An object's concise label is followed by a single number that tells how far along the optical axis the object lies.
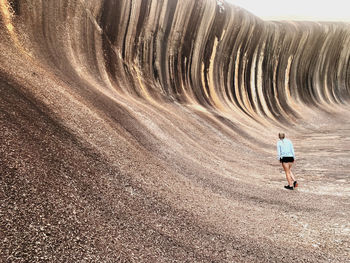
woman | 7.48
